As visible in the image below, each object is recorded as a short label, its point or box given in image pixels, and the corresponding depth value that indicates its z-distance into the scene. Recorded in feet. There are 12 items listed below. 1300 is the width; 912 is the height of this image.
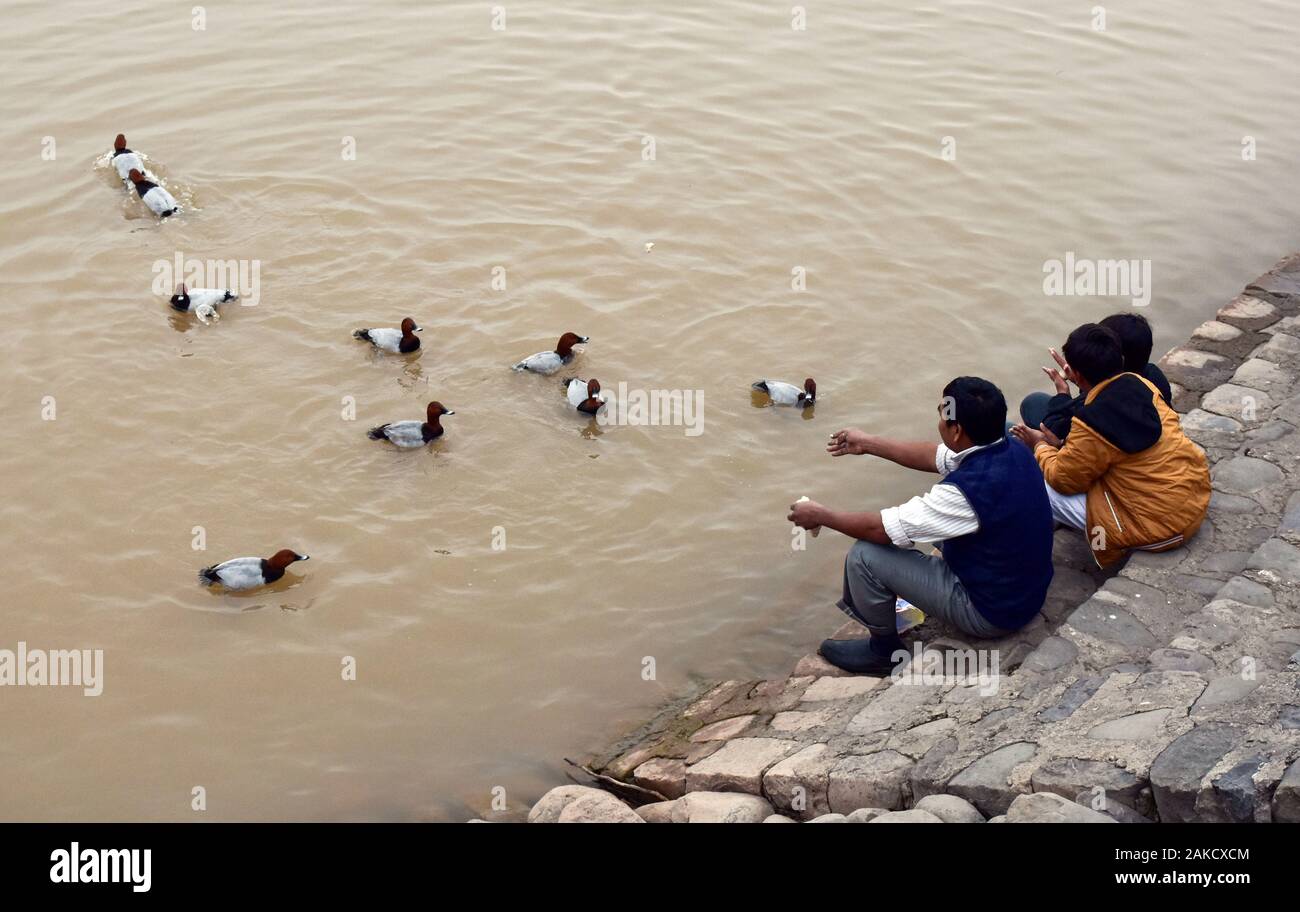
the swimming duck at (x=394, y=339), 32.19
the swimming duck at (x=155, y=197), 36.76
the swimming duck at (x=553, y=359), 31.76
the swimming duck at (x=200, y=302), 33.09
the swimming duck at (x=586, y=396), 30.58
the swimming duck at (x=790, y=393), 31.50
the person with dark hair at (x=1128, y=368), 22.85
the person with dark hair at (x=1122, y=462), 21.74
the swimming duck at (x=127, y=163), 38.27
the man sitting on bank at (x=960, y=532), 20.33
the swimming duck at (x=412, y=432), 29.14
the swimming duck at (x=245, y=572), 25.14
